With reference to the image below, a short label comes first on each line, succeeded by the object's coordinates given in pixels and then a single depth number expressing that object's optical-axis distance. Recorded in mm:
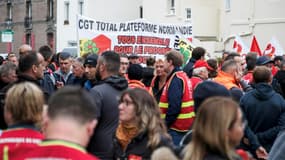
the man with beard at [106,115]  9260
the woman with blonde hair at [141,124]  7086
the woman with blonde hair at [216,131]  5376
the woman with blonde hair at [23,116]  6567
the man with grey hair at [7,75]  11083
